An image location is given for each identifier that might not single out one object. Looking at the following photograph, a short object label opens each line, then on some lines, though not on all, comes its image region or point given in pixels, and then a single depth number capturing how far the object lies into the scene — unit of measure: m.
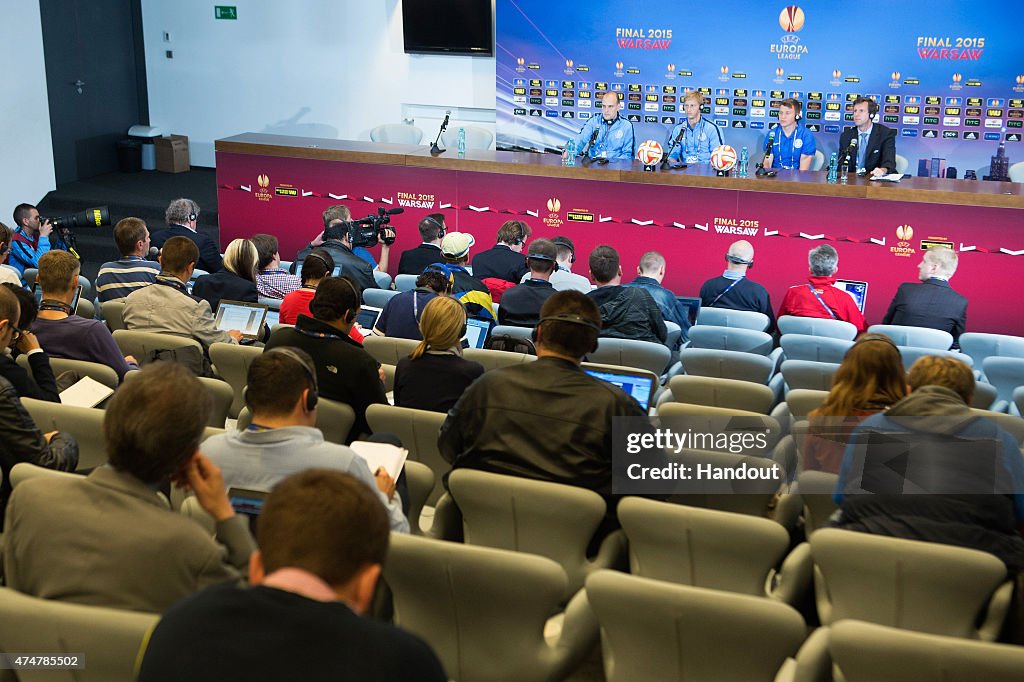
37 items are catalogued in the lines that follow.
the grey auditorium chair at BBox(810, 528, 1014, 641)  2.42
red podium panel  7.36
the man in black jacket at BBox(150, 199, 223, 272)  7.22
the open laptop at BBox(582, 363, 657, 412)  3.94
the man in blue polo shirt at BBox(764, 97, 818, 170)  9.25
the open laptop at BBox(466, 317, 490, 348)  5.22
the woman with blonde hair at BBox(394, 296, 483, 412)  3.79
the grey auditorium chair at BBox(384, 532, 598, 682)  2.26
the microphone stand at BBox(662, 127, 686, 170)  8.25
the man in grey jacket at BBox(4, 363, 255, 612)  1.98
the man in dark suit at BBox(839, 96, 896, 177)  8.72
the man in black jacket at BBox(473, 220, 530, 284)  6.58
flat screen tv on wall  11.02
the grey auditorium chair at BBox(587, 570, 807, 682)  2.12
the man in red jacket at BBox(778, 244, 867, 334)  6.03
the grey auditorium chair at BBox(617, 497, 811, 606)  2.61
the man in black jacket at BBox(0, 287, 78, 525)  2.86
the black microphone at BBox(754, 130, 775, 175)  7.92
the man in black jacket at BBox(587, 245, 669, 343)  5.36
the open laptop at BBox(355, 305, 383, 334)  5.59
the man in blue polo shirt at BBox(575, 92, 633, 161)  9.75
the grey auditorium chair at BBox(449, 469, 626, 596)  2.72
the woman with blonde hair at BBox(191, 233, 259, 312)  5.67
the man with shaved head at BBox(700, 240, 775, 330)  6.38
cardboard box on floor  12.34
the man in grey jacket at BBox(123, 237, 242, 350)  4.83
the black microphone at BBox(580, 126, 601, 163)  9.01
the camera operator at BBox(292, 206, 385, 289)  6.53
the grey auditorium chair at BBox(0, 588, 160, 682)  1.89
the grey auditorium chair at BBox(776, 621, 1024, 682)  1.91
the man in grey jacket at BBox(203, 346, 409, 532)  2.56
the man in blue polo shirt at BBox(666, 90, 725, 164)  9.60
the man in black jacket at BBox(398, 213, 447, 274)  7.02
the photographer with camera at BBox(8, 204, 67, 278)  6.80
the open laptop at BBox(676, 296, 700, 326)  6.63
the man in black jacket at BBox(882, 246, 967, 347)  5.94
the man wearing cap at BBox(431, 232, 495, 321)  5.52
